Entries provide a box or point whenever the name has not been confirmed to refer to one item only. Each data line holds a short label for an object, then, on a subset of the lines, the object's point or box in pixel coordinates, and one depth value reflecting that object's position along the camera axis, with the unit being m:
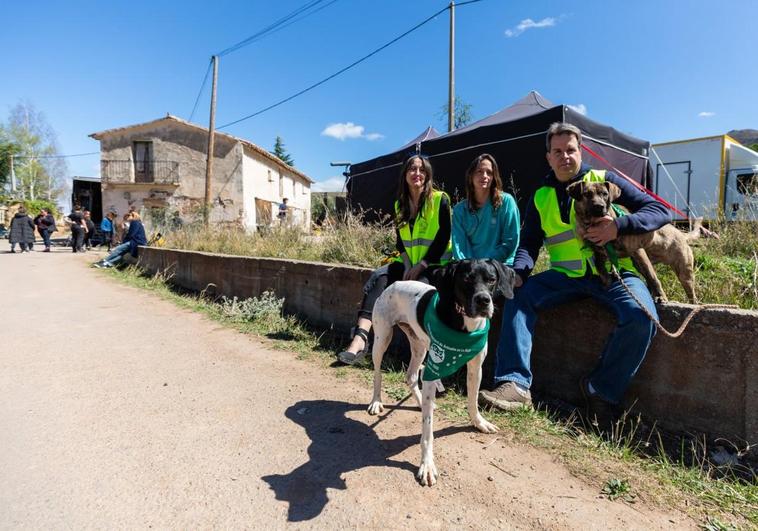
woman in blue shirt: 3.22
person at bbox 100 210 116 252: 17.88
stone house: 26.45
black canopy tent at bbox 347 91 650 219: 7.09
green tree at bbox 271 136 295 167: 58.84
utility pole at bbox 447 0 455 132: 13.17
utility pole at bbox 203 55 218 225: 18.36
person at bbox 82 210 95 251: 18.22
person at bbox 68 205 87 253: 16.52
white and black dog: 2.10
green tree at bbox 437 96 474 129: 22.47
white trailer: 11.66
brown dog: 2.58
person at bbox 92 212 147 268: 10.98
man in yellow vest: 2.43
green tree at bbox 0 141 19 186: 34.56
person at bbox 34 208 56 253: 17.56
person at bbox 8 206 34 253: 16.06
